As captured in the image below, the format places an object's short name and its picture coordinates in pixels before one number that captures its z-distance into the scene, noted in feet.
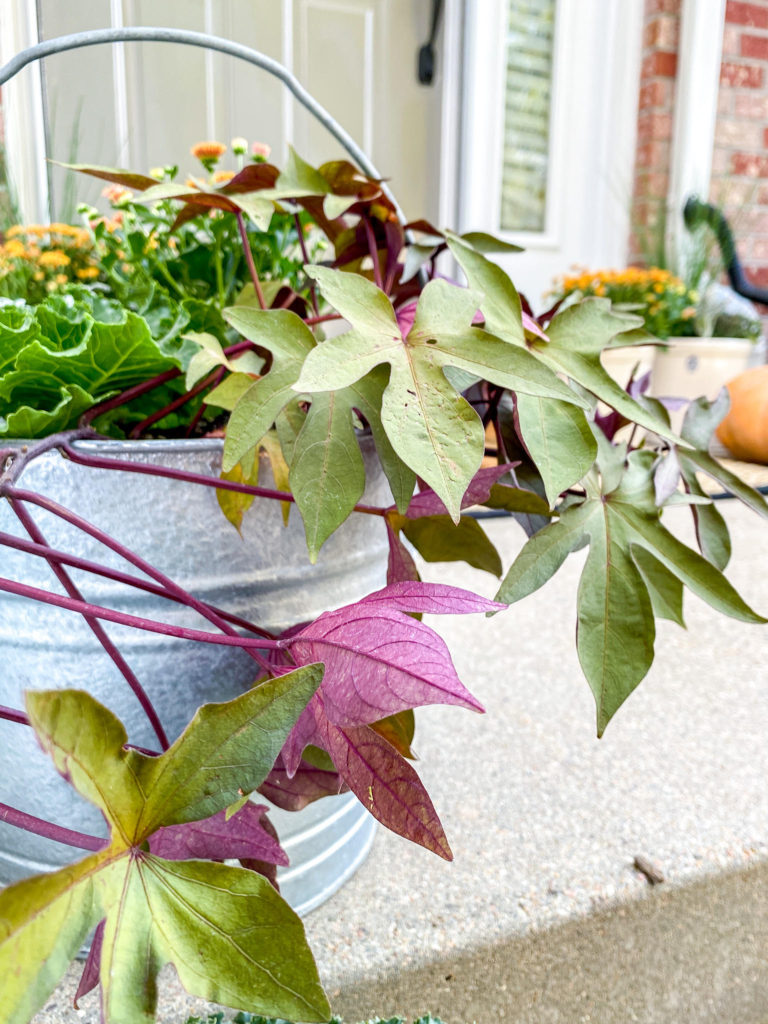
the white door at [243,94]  5.23
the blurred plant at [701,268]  6.95
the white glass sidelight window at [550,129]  7.65
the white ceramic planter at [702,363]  6.24
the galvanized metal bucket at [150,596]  1.28
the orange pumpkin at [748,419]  4.92
